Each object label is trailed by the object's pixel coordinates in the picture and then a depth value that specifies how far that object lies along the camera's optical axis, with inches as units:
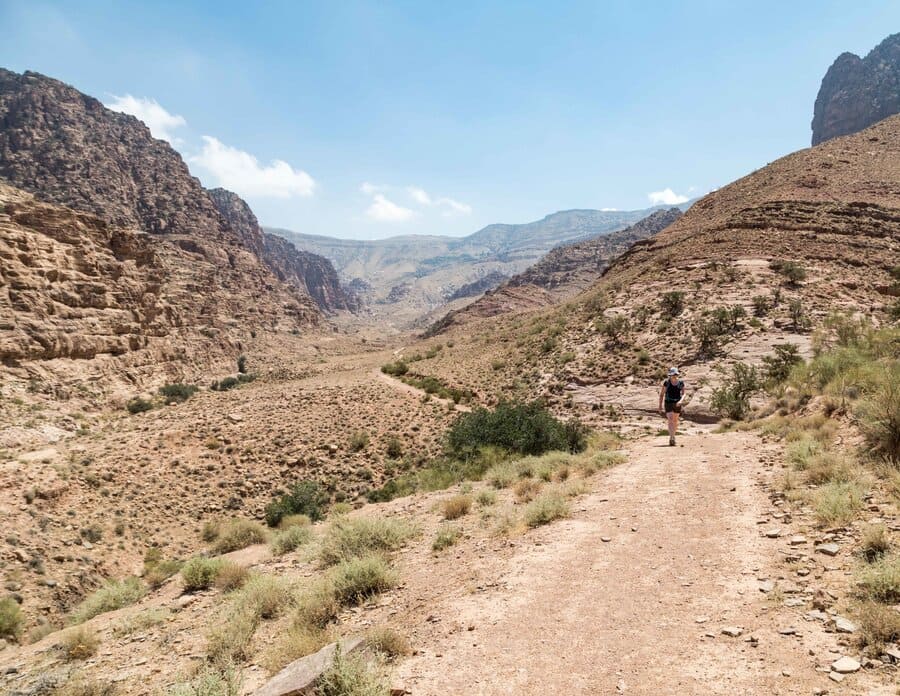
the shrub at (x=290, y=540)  363.3
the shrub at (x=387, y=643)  169.0
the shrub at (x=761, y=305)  802.8
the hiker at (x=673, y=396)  465.8
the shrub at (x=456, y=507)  338.6
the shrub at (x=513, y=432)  556.4
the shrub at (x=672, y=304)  909.2
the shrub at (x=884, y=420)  248.7
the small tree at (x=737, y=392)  561.3
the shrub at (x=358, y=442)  740.6
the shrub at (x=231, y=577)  297.0
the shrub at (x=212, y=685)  156.0
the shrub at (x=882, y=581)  145.2
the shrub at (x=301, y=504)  557.3
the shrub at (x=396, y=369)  1407.9
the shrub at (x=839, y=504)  201.9
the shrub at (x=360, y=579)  225.0
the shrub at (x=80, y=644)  236.5
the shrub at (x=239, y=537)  465.1
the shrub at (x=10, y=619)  386.9
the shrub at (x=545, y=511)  283.4
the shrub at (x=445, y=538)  278.1
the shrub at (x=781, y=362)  604.0
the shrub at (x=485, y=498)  349.4
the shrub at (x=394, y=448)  717.9
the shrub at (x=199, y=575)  310.3
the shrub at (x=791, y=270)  883.4
